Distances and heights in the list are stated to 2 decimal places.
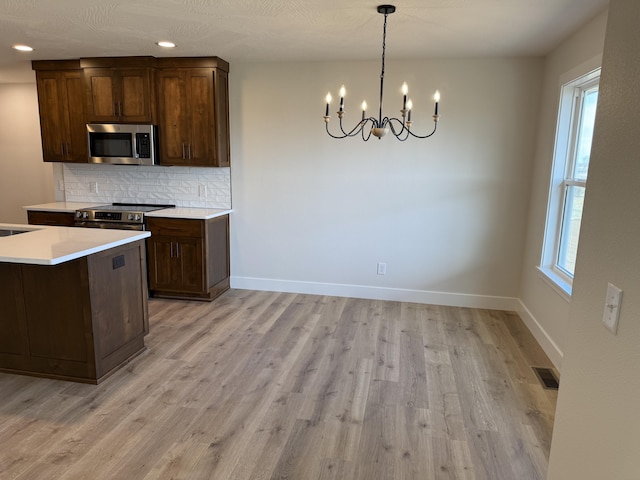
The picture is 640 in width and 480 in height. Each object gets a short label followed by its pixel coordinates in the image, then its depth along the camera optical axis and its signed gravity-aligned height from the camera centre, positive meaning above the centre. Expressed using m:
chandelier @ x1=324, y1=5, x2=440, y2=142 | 2.74 +0.39
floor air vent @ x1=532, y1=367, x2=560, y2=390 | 2.89 -1.42
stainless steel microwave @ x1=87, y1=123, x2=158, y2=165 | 4.43 +0.17
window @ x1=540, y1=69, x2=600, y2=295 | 3.26 -0.06
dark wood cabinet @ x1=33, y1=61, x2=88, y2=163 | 4.57 +0.51
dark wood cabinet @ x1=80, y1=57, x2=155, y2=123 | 4.34 +0.73
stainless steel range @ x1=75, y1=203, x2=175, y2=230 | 4.33 -0.58
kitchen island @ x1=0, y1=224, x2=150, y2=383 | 2.63 -0.93
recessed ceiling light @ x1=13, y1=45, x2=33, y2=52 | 3.95 +1.01
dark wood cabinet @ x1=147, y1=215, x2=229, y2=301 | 4.31 -0.96
